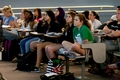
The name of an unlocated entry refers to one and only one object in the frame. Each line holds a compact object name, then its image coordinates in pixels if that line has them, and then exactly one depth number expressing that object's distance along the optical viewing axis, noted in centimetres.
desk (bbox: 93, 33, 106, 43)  965
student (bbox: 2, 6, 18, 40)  1413
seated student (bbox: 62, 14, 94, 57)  930
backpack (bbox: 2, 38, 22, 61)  1300
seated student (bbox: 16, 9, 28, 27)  1435
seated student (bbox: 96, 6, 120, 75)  995
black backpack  1108
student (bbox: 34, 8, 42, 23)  1372
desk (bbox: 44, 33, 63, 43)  1065
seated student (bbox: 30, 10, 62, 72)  1095
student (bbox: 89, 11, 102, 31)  1295
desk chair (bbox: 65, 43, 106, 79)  912
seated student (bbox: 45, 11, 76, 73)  1036
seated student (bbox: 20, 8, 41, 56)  1196
